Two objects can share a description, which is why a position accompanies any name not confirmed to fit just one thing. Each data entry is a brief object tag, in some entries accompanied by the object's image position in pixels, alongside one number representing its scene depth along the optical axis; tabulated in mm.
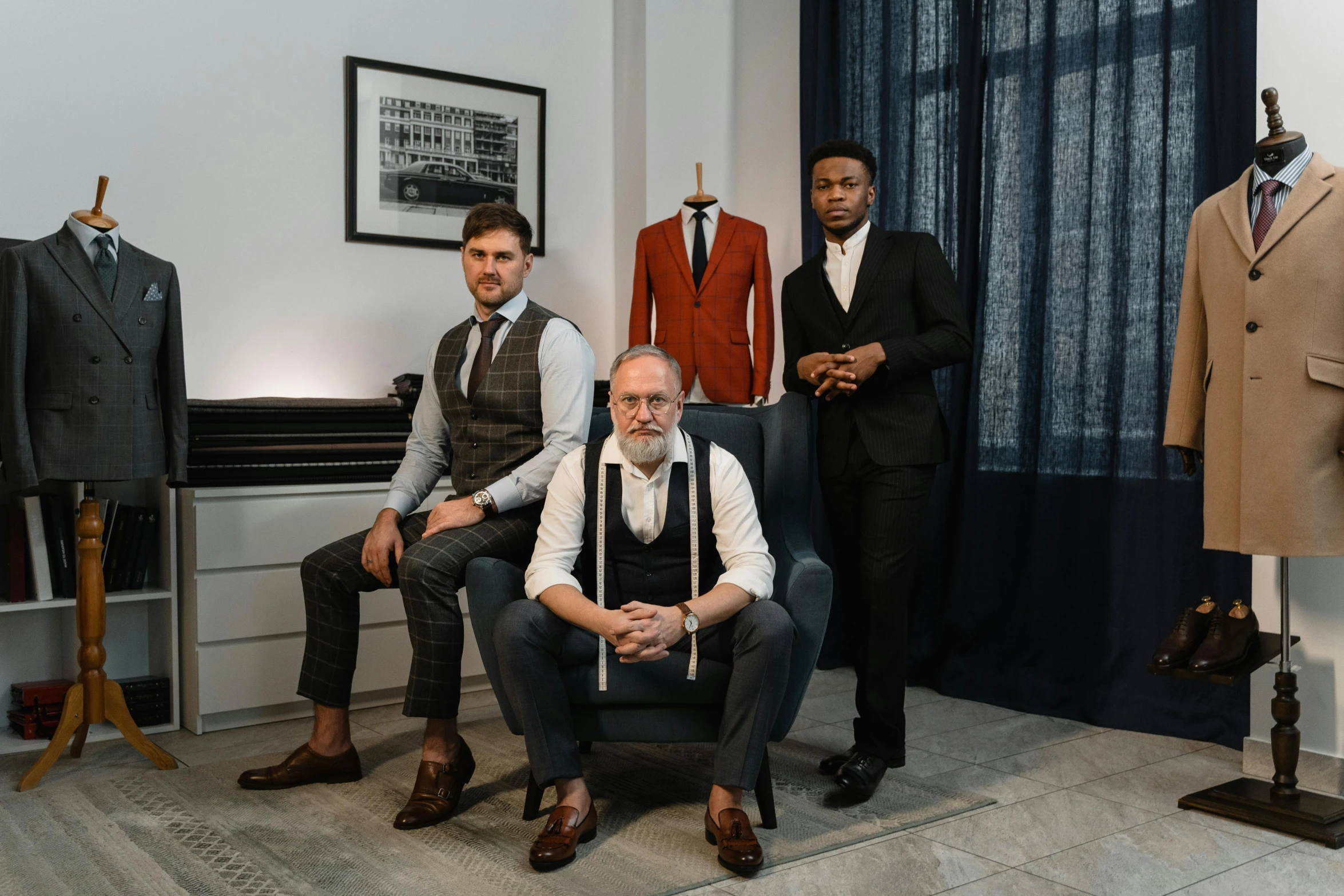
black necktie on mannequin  3873
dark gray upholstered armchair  2418
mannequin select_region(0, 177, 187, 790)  2816
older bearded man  2330
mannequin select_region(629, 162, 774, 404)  3828
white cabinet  3365
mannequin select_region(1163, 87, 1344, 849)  2498
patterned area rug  2236
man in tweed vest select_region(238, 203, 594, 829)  2631
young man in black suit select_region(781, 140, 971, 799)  2762
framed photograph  4098
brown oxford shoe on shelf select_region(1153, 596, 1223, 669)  2684
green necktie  2924
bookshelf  3402
